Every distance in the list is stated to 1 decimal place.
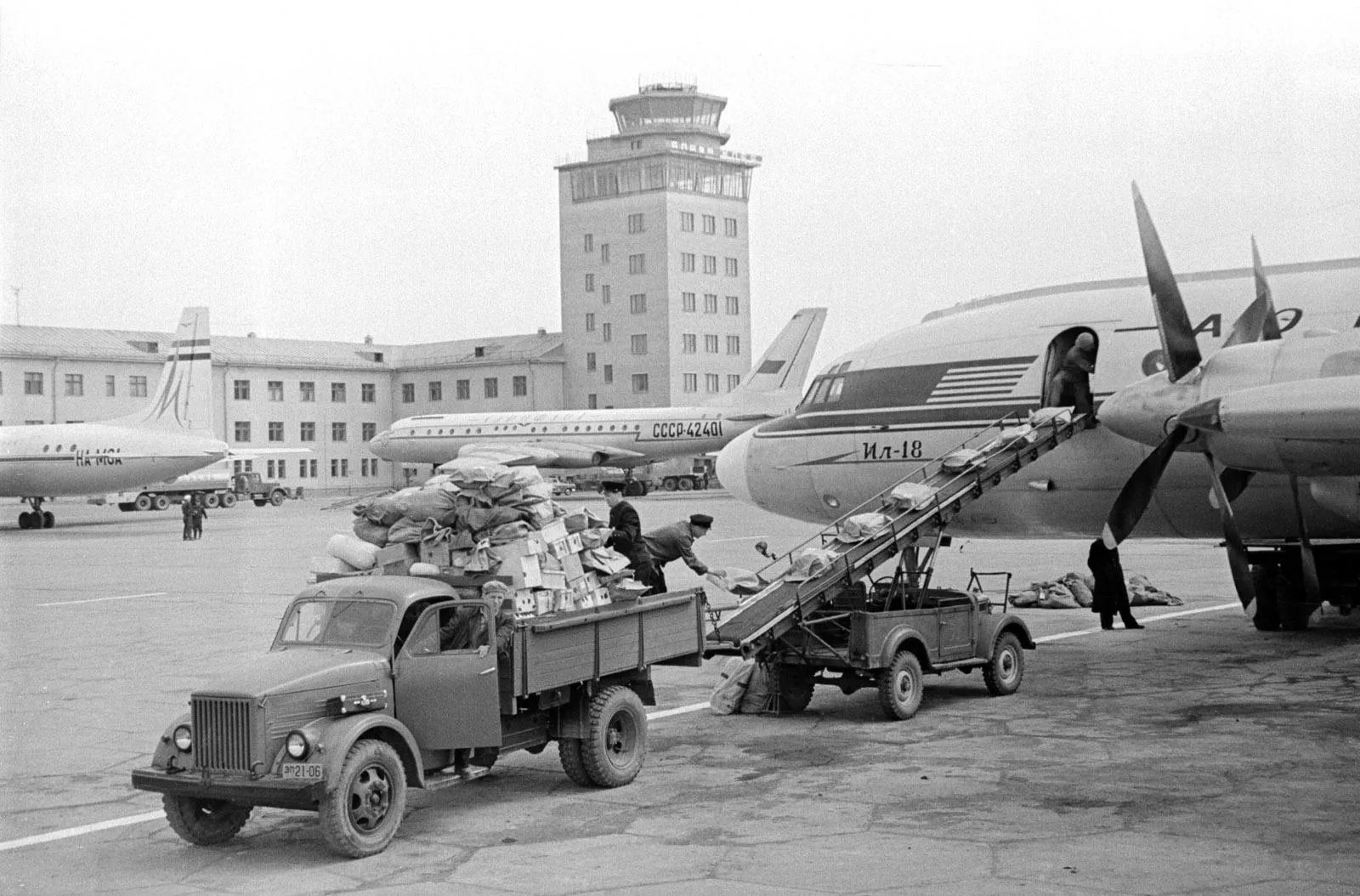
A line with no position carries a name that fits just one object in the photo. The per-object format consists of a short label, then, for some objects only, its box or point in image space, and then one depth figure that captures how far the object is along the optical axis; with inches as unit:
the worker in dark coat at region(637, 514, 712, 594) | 644.7
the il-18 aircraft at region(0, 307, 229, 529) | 2119.8
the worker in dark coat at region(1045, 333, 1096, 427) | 684.7
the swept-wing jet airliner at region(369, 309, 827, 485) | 2662.4
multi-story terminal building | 2938.0
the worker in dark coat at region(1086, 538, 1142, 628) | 804.6
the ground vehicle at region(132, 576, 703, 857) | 368.8
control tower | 4062.5
